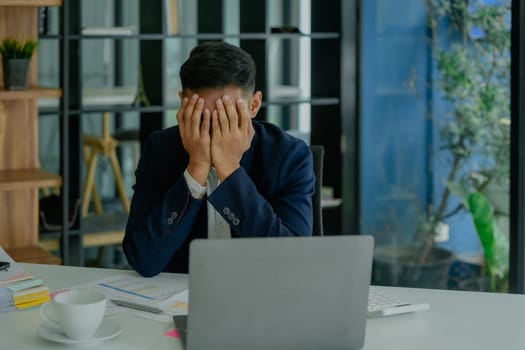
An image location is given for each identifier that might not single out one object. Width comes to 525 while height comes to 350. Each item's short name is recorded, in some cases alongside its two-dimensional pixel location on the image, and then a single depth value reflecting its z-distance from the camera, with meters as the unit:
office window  6.28
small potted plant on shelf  5.37
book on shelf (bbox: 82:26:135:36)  6.19
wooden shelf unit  5.48
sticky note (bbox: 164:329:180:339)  2.85
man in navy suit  3.43
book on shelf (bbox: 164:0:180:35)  6.74
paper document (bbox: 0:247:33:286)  3.17
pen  3.06
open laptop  2.48
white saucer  2.74
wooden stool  7.36
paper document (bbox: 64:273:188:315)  3.10
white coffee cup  2.69
